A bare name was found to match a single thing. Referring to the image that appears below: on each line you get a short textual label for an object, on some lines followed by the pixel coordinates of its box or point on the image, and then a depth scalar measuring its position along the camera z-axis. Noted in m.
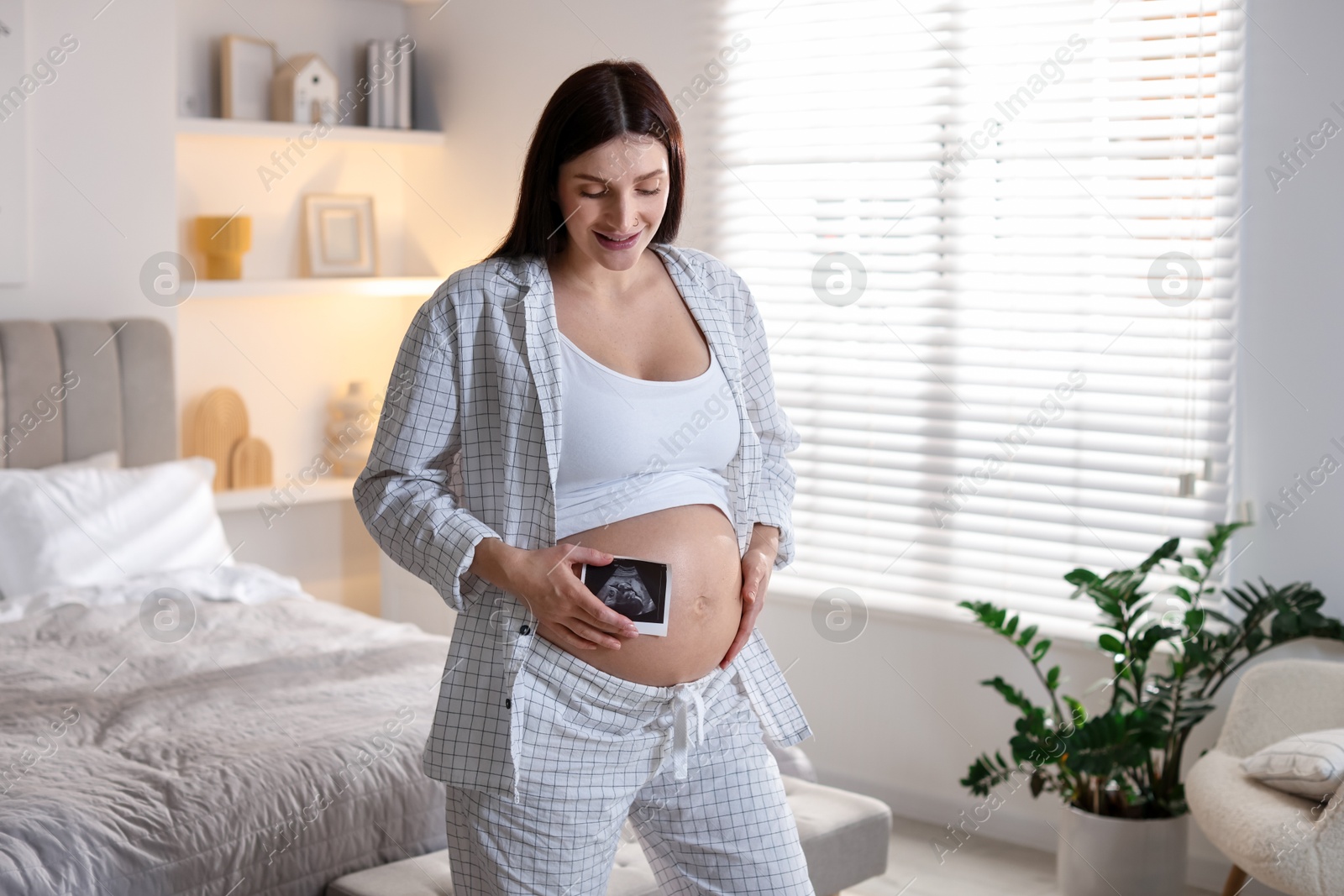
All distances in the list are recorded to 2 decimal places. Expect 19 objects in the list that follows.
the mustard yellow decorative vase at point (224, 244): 3.95
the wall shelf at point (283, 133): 3.83
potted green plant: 2.66
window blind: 2.88
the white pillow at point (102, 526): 3.10
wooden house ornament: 4.04
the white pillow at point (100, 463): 3.38
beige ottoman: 1.93
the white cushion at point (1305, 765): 2.21
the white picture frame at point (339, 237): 4.28
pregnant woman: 1.33
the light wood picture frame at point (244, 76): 3.96
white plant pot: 2.68
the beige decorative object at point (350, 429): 4.35
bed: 1.91
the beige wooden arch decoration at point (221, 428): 3.99
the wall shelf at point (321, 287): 3.84
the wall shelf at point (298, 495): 3.92
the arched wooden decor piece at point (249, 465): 4.07
